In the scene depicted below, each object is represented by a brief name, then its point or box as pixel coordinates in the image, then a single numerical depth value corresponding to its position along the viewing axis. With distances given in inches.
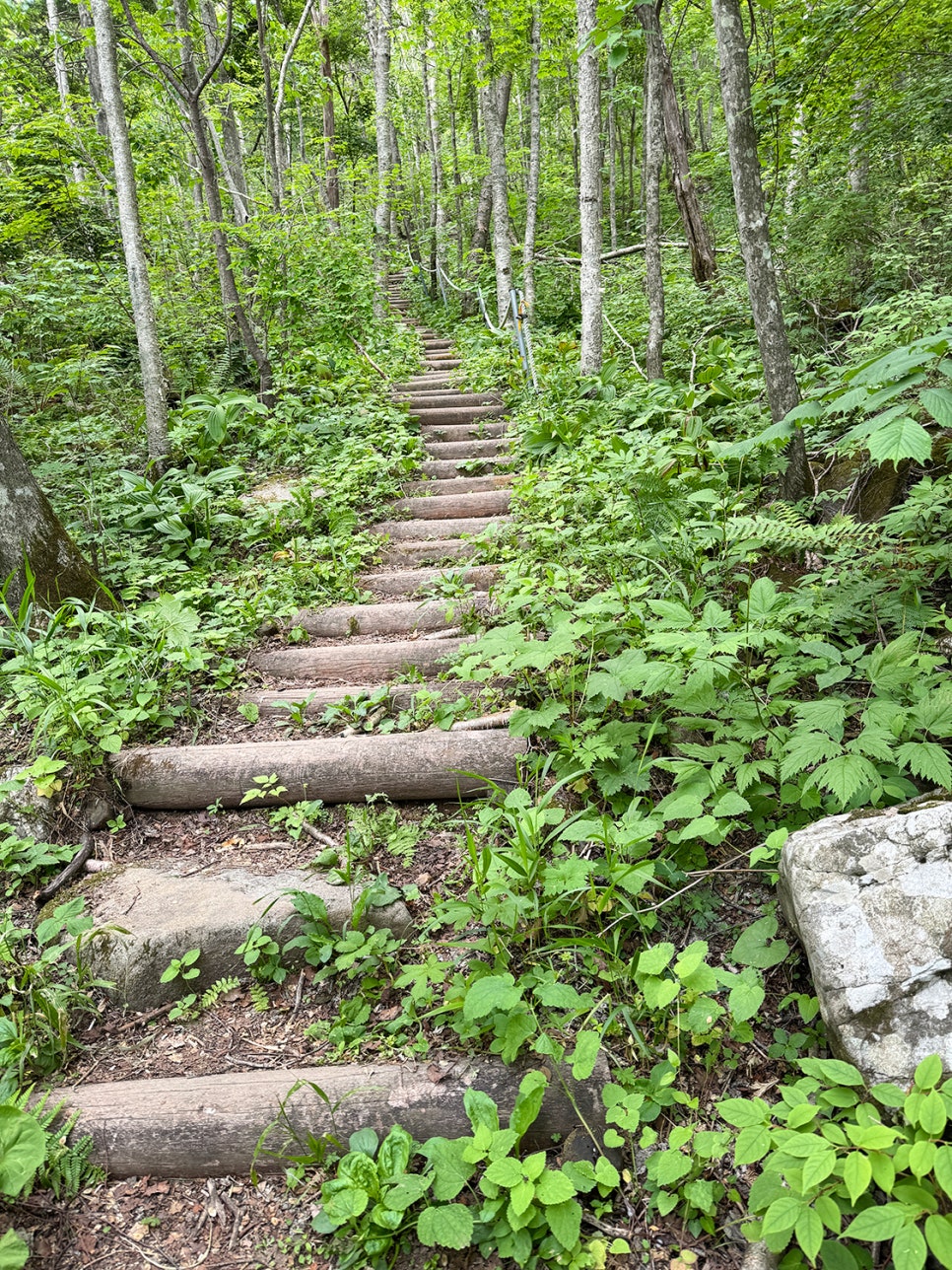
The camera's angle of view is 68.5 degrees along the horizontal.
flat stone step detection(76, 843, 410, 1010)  102.4
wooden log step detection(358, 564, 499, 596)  191.0
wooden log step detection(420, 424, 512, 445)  307.7
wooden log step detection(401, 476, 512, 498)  257.4
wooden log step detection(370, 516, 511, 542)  230.1
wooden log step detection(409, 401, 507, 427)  332.5
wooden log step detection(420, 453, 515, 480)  269.7
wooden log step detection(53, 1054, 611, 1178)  80.8
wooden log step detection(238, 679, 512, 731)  147.3
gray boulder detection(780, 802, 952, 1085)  67.8
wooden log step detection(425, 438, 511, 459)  291.1
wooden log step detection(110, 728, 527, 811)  127.3
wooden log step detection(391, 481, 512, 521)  241.6
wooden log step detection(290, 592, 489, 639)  183.2
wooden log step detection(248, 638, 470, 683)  165.0
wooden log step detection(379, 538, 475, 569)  213.6
